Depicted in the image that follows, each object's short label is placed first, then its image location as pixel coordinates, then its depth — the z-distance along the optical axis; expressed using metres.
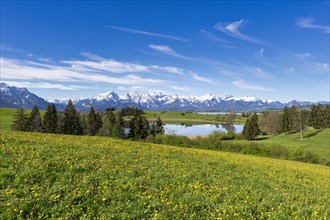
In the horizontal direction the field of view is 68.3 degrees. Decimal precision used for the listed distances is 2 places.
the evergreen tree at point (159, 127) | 111.78
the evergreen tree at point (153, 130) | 110.39
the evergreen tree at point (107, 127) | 101.19
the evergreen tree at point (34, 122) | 90.25
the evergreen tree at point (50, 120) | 89.88
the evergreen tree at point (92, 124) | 107.38
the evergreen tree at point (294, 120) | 112.44
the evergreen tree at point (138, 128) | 91.50
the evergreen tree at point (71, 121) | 93.31
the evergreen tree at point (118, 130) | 93.42
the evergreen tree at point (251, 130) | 118.19
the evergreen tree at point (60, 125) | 92.10
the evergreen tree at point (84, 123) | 108.22
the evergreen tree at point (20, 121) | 83.70
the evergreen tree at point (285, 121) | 125.25
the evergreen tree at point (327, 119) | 127.00
